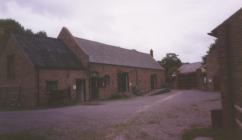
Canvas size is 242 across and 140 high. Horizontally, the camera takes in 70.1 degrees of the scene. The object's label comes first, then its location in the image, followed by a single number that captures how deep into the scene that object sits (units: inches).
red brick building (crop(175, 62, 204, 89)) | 1125.7
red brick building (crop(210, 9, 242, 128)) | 260.3
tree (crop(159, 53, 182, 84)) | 1627.0
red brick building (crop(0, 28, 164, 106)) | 587.2
